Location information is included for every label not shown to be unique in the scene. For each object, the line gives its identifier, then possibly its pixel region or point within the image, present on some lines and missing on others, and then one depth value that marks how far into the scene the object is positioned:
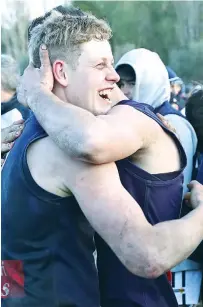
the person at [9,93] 4.17
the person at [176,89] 5.99
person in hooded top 3.87
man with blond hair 1.61
